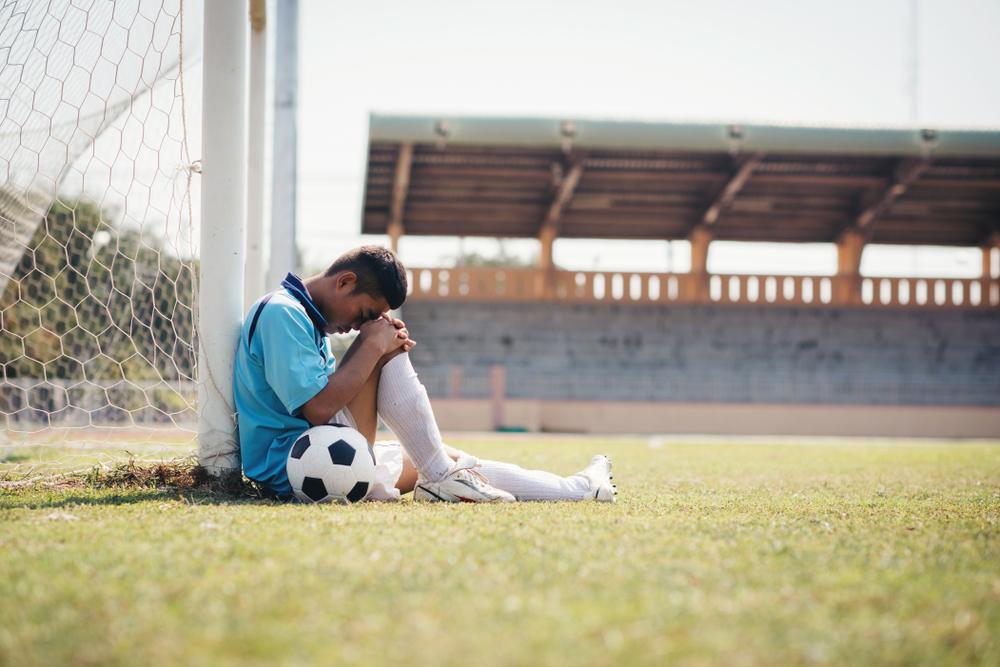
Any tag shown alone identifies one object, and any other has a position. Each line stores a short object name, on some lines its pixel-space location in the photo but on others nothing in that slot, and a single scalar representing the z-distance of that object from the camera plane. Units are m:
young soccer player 3.57
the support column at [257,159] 6.32
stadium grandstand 18.89
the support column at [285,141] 8.95
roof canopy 18.23
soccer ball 3.55
